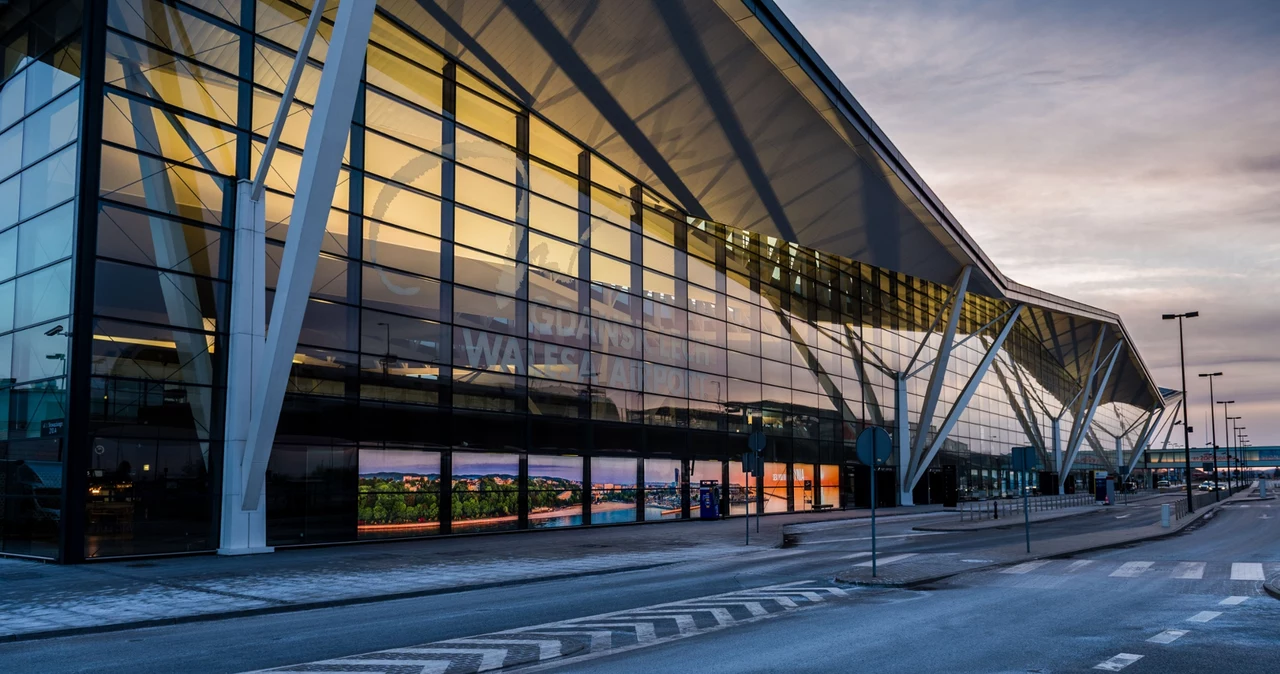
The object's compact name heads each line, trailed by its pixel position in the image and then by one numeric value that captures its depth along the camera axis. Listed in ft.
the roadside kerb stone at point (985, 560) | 58.29
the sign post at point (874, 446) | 59.77
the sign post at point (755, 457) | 94.99
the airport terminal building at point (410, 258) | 74.59
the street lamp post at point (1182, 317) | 205.87
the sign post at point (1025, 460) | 79.30
